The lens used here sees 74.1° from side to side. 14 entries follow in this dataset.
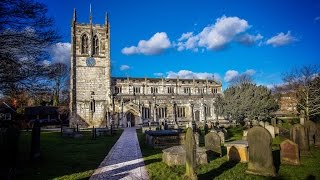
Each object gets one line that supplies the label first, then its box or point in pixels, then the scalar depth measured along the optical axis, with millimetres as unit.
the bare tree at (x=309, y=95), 20902
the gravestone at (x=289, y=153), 7622
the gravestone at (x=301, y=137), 9185
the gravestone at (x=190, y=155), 5752
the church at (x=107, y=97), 31675
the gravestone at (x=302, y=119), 14120
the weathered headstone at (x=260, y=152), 6541
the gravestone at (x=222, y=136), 12712
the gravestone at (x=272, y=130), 15034
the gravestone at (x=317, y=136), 10988
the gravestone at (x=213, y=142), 9672
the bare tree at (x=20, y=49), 8987
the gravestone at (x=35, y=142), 8803
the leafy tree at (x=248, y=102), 24559
